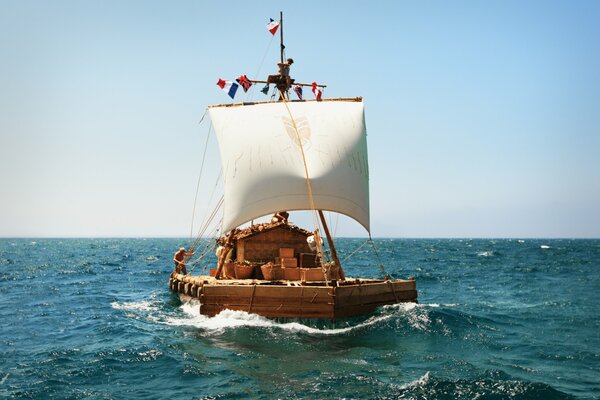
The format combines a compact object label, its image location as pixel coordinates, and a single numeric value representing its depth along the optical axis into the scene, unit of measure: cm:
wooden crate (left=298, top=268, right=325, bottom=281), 2095
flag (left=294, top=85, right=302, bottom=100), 2959
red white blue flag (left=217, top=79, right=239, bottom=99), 2741
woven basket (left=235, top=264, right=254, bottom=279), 2258
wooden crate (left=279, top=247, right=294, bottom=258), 2398
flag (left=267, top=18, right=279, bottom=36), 2863
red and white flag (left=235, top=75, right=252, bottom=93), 2844
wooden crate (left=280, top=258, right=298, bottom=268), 2309
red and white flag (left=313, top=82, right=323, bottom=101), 2862
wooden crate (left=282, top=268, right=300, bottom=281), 2189
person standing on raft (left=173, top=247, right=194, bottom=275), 3114
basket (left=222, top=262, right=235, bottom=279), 2300
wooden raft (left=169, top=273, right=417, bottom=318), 1845
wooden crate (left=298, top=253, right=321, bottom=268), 2345
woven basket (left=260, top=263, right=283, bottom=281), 2173
